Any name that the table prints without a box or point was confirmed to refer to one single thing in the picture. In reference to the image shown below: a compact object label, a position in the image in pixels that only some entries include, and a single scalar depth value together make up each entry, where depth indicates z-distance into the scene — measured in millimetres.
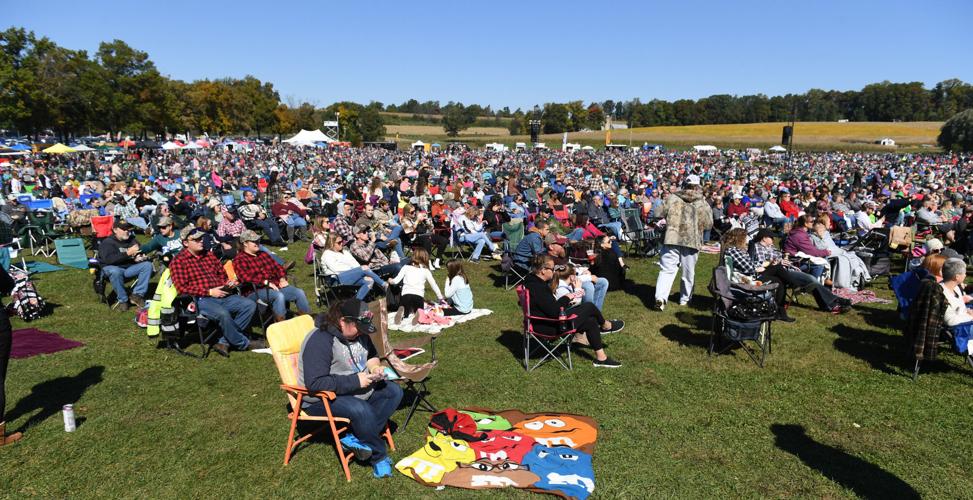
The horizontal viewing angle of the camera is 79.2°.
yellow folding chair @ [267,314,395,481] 4348
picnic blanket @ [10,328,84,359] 6797
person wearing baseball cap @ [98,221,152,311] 8398
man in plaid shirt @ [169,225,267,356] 6695
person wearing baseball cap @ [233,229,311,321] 7277
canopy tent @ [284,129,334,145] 47094
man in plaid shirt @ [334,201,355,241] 10527
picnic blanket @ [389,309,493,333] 7802
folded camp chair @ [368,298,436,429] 5172
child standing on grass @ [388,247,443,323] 8102
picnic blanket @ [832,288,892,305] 8977
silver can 4934
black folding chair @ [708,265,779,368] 6348
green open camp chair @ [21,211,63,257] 12250
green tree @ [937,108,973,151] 60344
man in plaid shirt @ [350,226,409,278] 8945
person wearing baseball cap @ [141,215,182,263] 8648
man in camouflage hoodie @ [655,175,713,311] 8359
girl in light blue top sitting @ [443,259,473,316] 8336
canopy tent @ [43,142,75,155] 33531
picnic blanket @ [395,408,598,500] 4273
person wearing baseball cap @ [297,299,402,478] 4344
